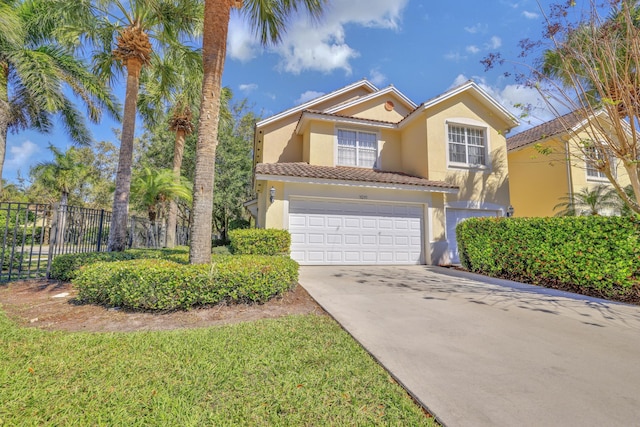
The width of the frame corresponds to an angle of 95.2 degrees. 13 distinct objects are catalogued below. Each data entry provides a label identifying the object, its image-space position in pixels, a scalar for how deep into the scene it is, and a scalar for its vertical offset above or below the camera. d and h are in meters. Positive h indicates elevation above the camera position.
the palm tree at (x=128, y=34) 9.07 +6.70
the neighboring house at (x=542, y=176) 13.50 +3.15
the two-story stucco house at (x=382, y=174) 11.04 +2.69
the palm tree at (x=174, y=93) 10.12 +6.17
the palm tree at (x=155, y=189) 16.08 +2.57
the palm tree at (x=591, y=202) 12.50 +1.68
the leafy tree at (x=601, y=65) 7.30 +4.76
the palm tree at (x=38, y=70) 10.43 +6.55
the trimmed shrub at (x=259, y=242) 9.70 -0.17
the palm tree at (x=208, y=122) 5.95 +2.44
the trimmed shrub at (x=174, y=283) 4.93 -0.84
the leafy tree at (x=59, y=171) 22.33 +4.91
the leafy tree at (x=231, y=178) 21.81 +4.45
